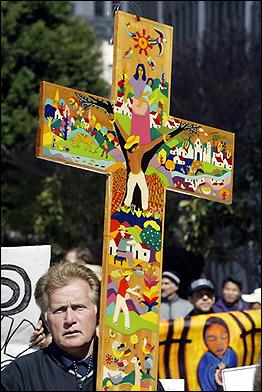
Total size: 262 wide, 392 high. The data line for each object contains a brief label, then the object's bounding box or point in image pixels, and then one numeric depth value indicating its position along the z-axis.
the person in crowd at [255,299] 10.56
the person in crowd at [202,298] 11.05
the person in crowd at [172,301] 11.54
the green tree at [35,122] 27.96
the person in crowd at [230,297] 11.75
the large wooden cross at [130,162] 5.22
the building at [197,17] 35.37
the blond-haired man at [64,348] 5.37
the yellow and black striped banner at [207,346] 9.36
